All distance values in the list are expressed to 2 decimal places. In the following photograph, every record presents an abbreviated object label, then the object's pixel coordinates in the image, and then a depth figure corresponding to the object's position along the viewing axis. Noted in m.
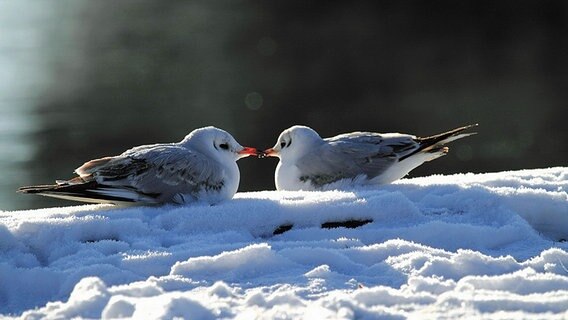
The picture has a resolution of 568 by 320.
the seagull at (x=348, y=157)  11.48
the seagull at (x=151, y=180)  9.72
